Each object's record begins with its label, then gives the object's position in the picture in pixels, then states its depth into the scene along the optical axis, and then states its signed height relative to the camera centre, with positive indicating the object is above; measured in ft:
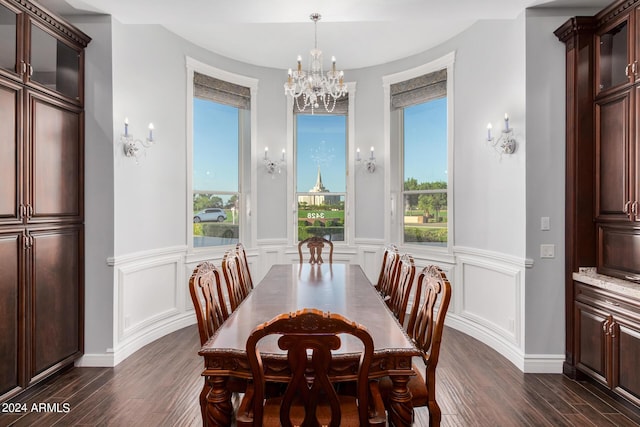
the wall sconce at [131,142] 11.93 +2.25
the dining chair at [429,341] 6.35 -2.18
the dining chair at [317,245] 14.84 -1.16
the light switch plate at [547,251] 11.12 -1.05
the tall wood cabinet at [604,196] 9.13 +0.42
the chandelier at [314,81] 12.05 +4.05
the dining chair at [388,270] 10.38 -1.58
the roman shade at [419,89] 16.30 +5.27
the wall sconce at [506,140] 11.75 +2.22
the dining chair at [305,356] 4.40 -1.63
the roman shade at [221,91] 16.34 +5.24
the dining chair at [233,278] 8.89 -1.55
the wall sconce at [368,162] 18.23 +2.35
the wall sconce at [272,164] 18.43 +2.30
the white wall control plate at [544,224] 11.13 -0.31
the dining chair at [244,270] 11.55 -1.72
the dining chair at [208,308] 6.52 -1.72
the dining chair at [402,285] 8.52 -1.60
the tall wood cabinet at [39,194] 8.96 +0.51
